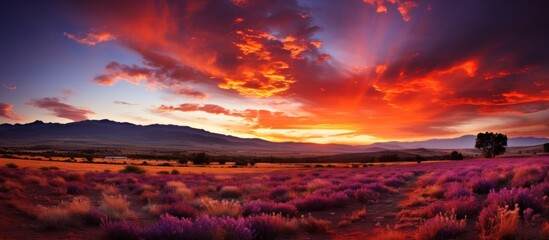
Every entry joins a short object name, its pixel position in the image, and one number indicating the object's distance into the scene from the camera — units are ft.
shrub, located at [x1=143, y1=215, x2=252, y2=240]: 23.97
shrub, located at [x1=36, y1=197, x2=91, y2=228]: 33.76
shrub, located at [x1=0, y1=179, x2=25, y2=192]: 57.21
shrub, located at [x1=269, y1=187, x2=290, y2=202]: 54.30
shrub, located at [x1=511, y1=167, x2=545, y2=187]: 50.06
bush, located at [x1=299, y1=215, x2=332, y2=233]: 31.50
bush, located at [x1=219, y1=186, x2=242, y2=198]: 64.34
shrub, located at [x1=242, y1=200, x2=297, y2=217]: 37.70
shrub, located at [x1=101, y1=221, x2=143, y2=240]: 26.16
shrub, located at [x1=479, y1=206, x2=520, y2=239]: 22.66
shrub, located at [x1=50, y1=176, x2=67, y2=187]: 70.00
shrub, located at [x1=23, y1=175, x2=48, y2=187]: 70.64
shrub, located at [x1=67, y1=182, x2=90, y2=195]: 63.77
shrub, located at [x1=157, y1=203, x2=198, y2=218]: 39.45
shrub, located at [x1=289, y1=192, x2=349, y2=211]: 44.68
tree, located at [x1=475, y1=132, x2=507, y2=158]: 303.27
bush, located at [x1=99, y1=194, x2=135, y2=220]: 38.78
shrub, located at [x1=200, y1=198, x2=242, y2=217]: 35.65
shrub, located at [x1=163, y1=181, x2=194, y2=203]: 56.15
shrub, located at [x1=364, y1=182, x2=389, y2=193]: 61.31
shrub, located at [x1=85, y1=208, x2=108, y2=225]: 36.07
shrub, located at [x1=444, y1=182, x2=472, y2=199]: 42.14
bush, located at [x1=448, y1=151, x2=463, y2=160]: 286.34
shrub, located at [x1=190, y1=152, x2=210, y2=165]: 281.74
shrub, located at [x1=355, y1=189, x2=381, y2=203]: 51.13
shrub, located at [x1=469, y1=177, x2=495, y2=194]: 47.67
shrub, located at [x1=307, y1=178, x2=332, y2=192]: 64.58
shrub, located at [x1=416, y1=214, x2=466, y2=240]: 24.38
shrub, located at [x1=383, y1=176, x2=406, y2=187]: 73.75
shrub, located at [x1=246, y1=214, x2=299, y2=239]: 27.71
